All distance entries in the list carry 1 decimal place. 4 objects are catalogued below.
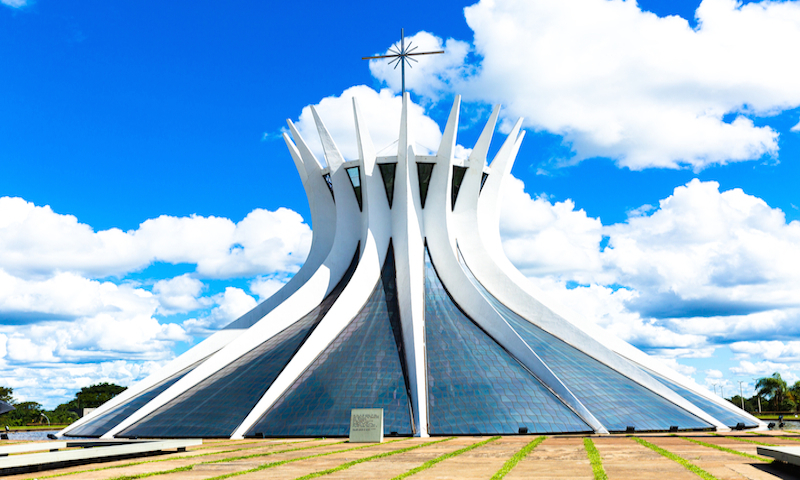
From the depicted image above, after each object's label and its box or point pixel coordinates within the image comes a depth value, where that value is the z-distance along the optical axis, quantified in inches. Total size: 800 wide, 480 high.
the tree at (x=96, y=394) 2767.2
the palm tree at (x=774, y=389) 2546.8
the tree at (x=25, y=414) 2556.6
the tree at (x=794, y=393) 2529.5
